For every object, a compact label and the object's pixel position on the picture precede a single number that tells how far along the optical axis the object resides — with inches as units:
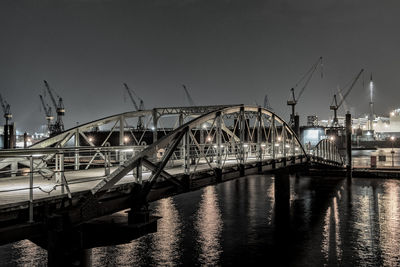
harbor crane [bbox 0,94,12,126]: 6513.3
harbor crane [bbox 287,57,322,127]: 6032.0
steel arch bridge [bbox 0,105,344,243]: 445.7
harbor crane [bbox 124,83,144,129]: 7827.3
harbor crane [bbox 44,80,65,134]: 6373.0
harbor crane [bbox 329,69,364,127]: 7012.8
